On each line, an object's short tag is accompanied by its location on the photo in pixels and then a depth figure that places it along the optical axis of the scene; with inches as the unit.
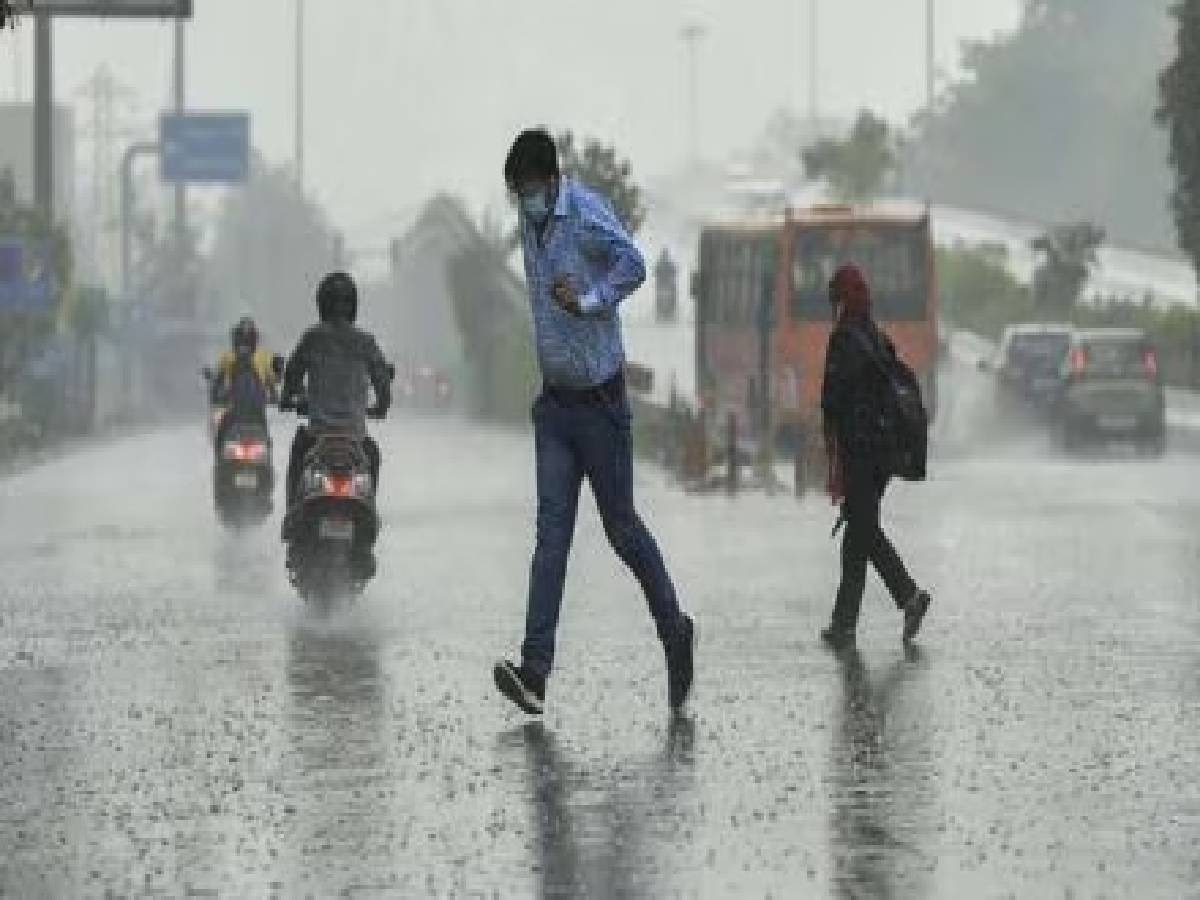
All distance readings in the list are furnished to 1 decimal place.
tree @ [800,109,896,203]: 4785.9
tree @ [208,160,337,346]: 6254.9
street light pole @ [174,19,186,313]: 3786.9
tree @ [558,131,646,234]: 2847.0
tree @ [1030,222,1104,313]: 3693.4
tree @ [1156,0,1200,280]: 2263.8
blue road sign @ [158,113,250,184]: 3863.2
